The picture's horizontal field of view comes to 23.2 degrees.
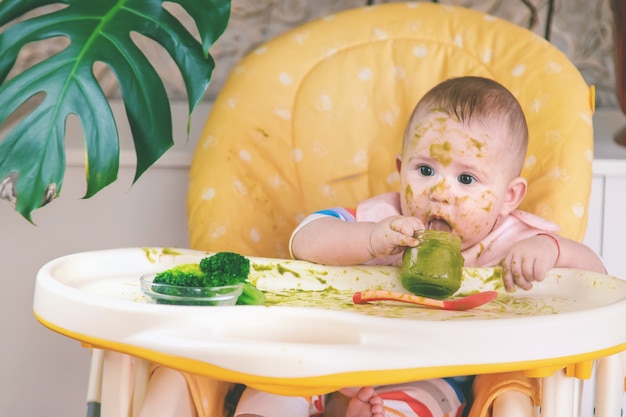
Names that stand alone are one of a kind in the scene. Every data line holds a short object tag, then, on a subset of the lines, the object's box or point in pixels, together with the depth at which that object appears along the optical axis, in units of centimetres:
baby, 143
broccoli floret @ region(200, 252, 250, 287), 132
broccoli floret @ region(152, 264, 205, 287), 130
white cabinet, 178
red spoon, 133
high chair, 159
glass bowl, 128
